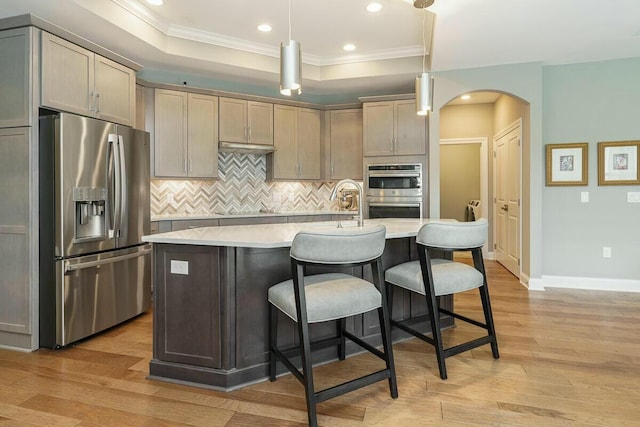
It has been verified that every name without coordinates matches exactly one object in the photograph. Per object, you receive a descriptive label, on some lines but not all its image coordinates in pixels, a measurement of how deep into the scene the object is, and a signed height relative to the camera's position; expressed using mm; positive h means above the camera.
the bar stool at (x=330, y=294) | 1863 -451
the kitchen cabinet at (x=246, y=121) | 4828 +1141
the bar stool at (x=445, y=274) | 2377 -431
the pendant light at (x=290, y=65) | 2297 +875
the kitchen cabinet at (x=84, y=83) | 2865 +1053
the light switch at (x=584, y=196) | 4516 +136
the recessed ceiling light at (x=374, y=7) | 3479 +1871
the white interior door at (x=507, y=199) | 5223 +142
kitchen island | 2230 -584
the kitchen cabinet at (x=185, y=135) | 4438 +899
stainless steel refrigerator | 2828 -122
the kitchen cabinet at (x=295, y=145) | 5199 +898
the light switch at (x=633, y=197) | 4391 +125
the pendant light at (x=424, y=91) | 2930 +908
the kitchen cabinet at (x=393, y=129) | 4930 +1047
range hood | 4821 +798
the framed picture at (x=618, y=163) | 4375 +521
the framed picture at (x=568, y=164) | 4500 +530
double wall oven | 4887 +236
